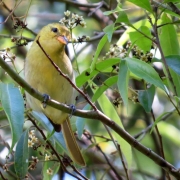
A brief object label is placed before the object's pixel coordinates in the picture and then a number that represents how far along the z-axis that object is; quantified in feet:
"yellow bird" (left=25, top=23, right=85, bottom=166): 18.83
